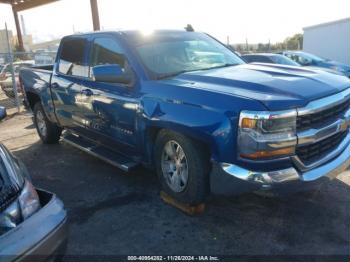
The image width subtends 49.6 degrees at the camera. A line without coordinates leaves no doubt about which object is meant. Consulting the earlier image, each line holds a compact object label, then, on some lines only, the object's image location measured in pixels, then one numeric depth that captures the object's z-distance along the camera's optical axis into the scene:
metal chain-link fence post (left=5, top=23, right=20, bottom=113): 10.85
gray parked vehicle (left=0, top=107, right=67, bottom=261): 2.31
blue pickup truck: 3.16
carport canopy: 16.95
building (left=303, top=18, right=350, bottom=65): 23.43
